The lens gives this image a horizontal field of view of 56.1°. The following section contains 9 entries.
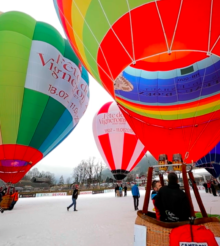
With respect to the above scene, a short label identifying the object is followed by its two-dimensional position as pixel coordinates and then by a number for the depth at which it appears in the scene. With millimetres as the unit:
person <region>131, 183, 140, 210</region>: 8639
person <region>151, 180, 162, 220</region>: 4450
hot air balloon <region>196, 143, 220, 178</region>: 12405
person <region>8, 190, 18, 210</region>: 10215
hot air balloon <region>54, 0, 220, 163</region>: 4066
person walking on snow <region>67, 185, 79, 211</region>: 9295
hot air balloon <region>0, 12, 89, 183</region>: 10391
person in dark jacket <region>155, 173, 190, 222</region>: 2088
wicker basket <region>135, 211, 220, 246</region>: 1911
